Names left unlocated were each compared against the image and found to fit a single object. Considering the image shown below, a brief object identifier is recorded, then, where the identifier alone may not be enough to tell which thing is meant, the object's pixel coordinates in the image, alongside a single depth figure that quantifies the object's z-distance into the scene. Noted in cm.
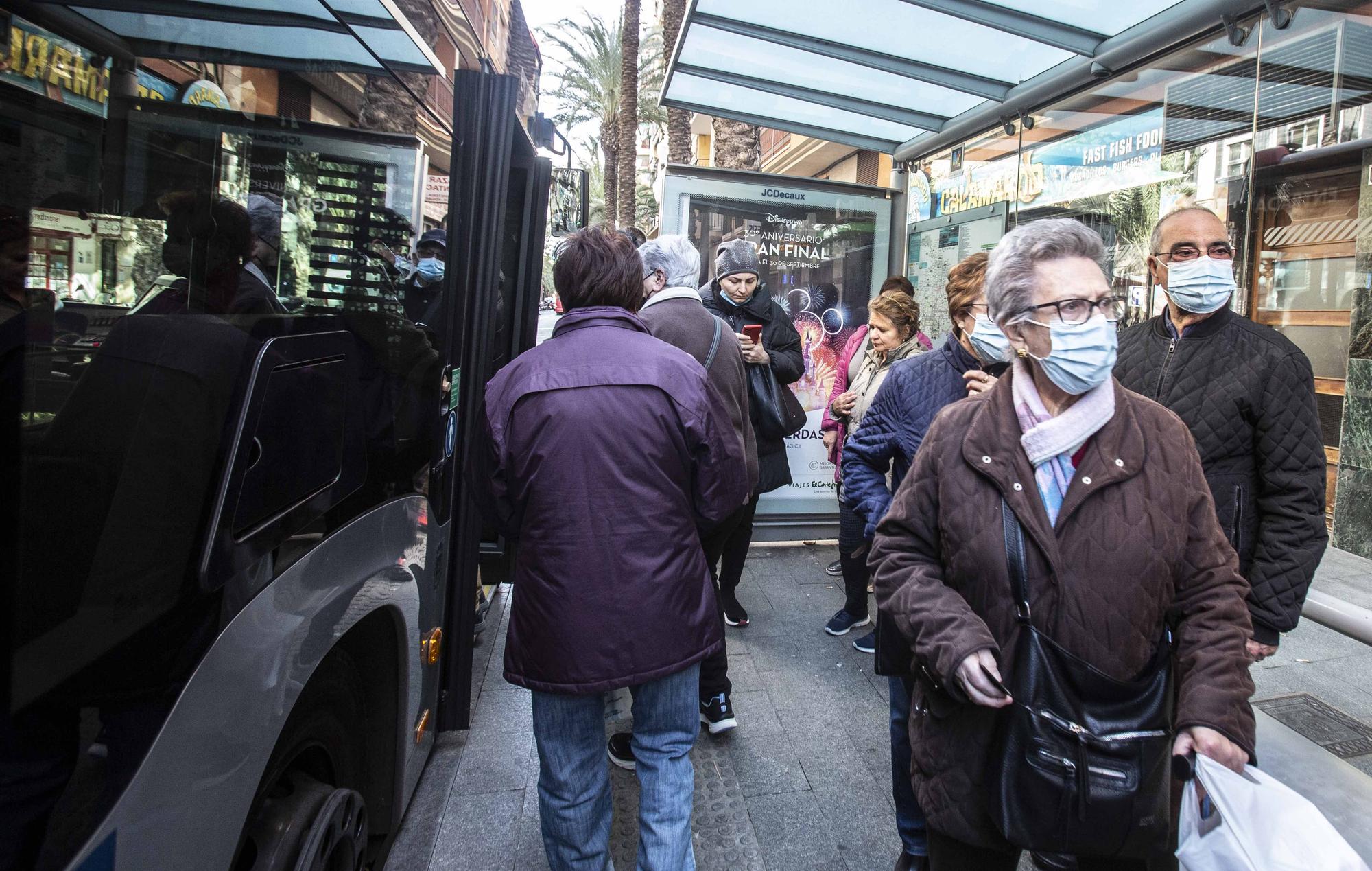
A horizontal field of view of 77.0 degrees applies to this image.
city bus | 99
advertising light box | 582
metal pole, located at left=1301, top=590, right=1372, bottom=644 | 228
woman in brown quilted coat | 164
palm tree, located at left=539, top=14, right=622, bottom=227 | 2928
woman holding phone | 419
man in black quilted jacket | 242
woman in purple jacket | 208
